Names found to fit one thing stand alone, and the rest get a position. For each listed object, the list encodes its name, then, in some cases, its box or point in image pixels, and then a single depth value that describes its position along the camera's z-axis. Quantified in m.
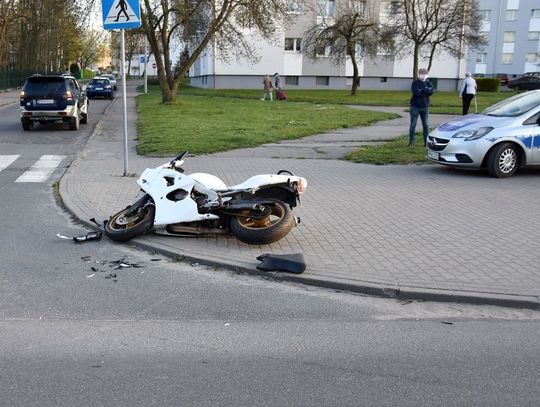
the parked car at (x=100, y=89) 45.41
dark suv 19.86
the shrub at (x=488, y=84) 54.06
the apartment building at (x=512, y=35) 80.94
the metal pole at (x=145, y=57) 49.86
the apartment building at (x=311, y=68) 58.47
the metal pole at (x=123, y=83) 10.49
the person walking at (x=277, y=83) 43.44
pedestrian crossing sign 9.99
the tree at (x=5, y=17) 50.19
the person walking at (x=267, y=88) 39.84
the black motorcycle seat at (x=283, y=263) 5.71
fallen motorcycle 6.65
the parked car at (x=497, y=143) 11.12
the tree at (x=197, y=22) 31.34
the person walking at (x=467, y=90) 24.41
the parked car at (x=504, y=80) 66.34
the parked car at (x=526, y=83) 58.65
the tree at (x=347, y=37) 45.59
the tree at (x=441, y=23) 45.38
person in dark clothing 14.64
